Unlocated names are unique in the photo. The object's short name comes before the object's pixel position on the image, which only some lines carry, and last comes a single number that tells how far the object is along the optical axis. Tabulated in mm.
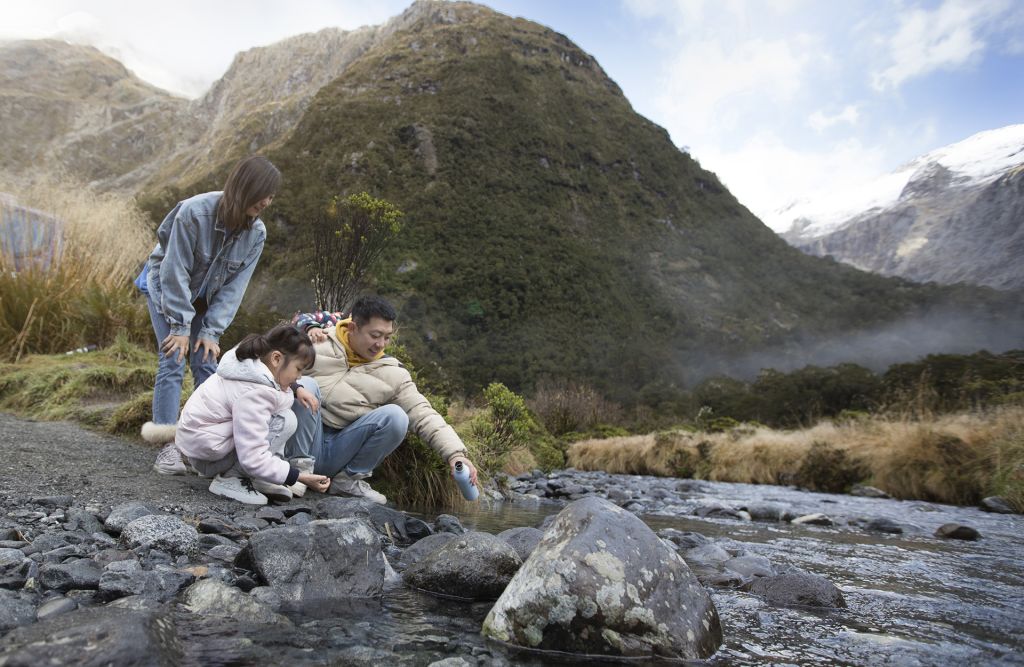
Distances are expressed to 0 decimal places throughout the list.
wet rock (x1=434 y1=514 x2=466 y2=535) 4074
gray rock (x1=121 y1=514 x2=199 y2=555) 2510
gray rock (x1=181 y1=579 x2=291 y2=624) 2041
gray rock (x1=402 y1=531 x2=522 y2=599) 2732
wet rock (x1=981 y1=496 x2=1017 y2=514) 7987
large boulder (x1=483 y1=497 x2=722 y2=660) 2178
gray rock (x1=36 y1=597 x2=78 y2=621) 1768
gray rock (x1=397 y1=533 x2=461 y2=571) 3096
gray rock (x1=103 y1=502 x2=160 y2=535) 2744
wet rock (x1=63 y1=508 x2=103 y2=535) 2686
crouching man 4098
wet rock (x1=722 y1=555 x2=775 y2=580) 3600
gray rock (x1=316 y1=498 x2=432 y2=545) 3654
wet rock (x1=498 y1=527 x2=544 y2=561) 3213
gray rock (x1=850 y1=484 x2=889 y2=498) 10427
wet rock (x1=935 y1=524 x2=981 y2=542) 5844
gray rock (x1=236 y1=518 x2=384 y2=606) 2377
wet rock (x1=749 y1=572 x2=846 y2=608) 3021
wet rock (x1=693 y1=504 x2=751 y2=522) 7402
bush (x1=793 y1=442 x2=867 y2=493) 11750
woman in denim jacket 4020
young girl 3508
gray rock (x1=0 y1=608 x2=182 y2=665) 1411
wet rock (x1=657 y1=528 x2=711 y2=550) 4727
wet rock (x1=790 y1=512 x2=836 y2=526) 6941
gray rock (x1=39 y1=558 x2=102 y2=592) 2010
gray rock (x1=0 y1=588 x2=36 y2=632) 1689
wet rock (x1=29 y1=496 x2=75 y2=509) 3035
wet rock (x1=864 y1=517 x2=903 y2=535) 6473
